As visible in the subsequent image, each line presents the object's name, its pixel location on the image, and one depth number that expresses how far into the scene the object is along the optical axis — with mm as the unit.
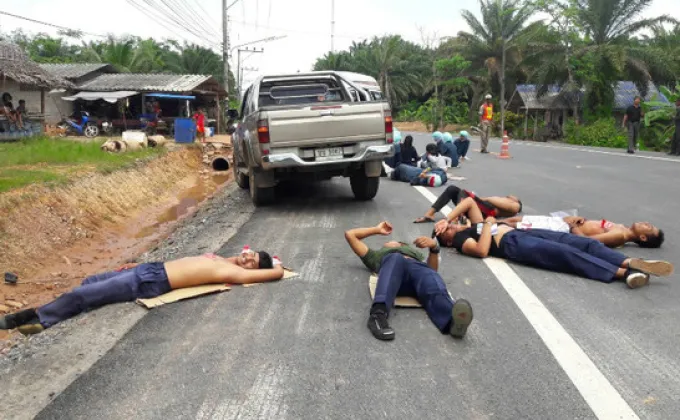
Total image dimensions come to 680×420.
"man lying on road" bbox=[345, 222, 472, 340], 4148
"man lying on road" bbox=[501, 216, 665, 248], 6441
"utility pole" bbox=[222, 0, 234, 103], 35094
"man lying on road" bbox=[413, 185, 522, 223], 7785
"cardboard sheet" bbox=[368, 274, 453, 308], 4777
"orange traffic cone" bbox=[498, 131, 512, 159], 19188
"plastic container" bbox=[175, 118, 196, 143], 24297
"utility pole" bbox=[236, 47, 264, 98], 53781
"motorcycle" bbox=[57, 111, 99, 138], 27092
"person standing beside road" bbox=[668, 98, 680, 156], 18688
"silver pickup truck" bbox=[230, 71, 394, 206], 8867
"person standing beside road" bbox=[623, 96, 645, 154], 20062
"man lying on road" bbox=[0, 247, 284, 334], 5113
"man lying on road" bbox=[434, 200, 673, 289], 5402
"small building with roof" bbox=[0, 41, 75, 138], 19547
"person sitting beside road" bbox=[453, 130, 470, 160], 17938
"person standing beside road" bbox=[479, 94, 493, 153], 21250
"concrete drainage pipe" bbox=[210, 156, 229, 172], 22938
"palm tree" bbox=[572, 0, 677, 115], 33062
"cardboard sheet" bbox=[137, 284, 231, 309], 4945
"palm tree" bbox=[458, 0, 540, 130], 43781
